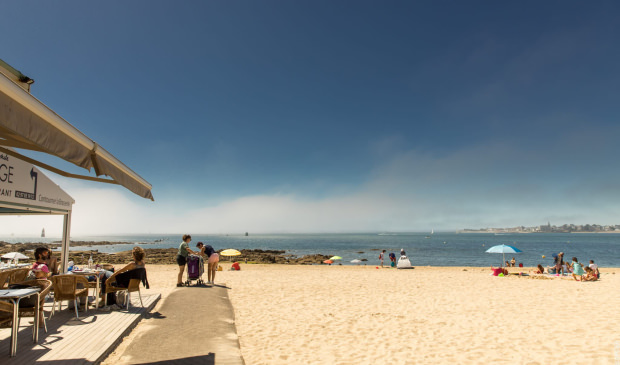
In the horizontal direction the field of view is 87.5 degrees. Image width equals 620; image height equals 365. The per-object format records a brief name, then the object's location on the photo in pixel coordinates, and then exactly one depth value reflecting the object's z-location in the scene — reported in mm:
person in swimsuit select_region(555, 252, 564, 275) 19464
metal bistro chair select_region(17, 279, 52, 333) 4961
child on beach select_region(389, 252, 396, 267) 26000
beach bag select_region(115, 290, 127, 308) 7434
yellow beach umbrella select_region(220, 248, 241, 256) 24302
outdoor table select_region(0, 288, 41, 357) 4250
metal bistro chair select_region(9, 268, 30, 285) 6457
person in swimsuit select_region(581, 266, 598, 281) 16531
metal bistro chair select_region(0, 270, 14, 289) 5934
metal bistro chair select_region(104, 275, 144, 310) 6965
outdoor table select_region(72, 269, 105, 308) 7012
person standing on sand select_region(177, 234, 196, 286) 10891
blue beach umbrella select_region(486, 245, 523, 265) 19438
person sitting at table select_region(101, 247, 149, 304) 7117
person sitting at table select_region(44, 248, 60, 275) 7831
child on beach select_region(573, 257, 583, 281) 16881
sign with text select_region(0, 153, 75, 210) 6883
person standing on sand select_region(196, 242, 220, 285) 12212
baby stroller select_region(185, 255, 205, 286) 11422
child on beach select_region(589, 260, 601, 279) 16328
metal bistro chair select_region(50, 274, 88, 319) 6254
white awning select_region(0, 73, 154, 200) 2410
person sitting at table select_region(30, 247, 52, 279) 6910
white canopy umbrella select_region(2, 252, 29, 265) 14376
